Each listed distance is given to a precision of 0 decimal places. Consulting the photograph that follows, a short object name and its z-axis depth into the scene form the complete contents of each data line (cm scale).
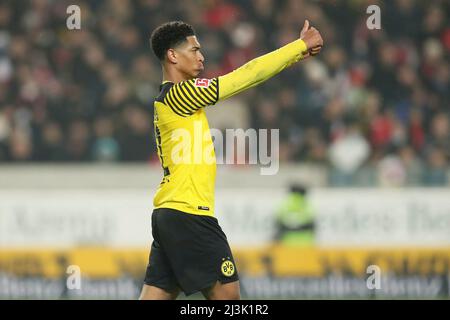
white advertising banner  2644
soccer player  1258
